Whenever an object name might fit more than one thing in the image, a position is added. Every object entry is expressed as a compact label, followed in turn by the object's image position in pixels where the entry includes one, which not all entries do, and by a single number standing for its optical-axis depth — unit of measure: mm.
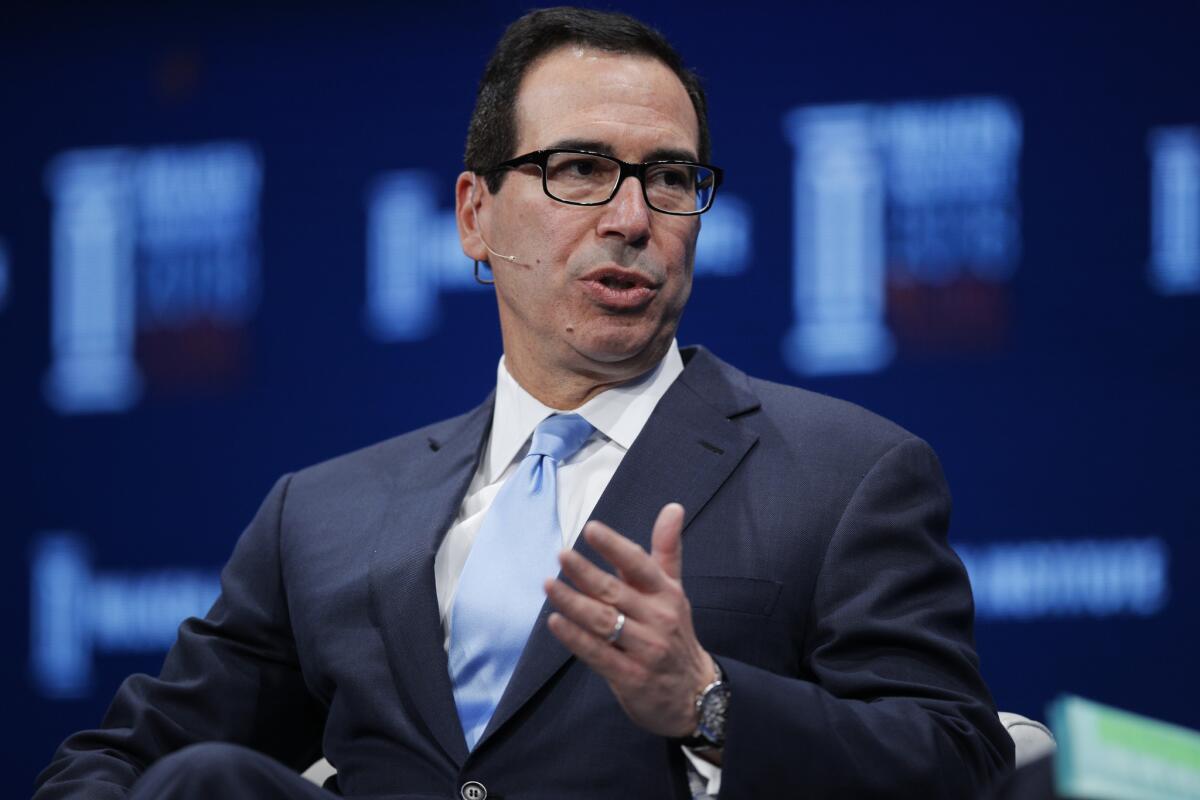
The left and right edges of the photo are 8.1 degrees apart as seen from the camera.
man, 5069
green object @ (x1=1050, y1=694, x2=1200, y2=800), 4813
